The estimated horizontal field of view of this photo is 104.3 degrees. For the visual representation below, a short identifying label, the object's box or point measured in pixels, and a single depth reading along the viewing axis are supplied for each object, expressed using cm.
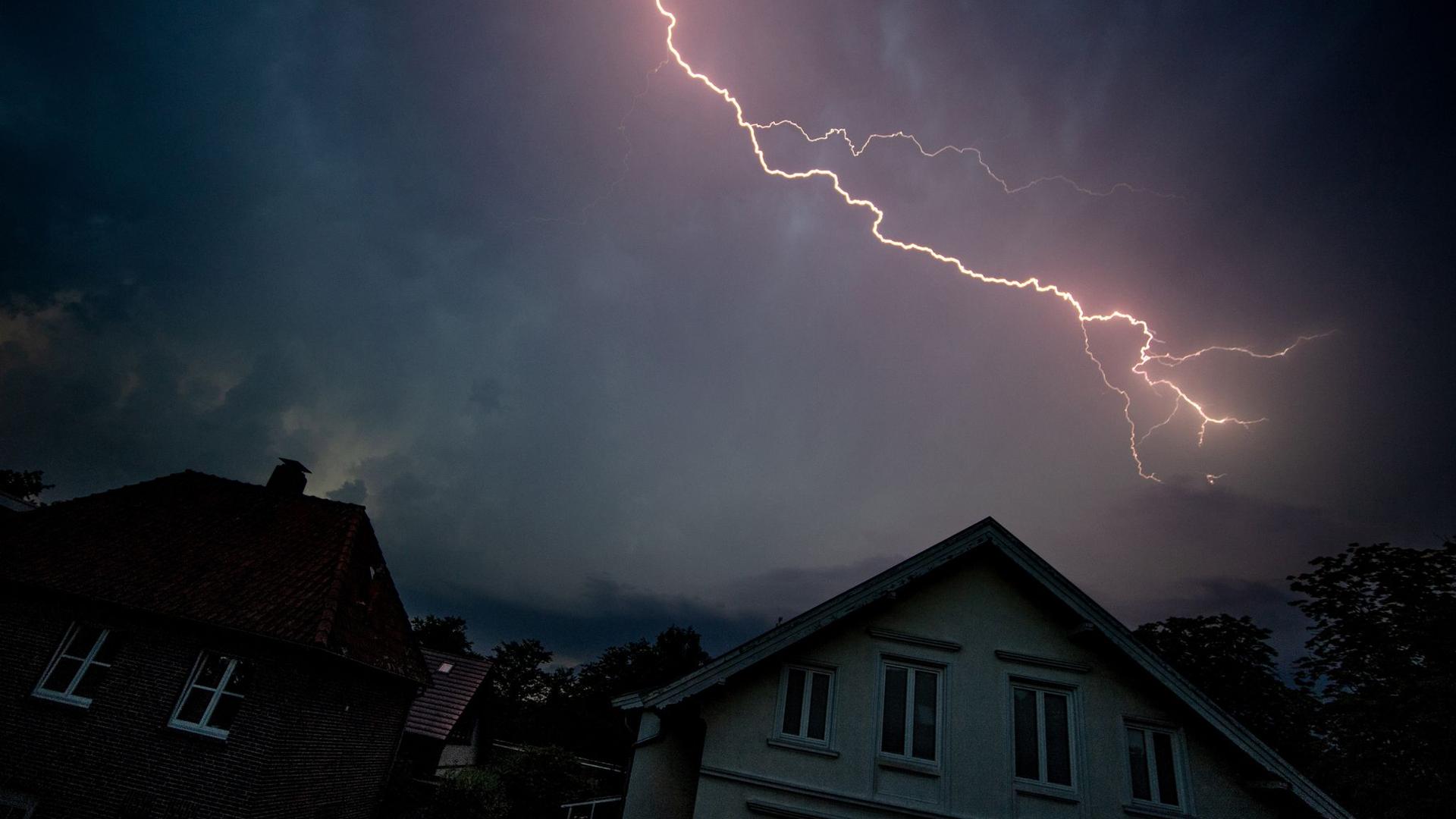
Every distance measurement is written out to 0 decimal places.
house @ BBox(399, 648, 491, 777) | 2528
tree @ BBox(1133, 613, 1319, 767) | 2388
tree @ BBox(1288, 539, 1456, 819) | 1557
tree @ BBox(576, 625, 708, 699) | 7288
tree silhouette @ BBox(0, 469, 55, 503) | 5369
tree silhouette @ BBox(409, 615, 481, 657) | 6575
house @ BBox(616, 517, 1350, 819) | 978
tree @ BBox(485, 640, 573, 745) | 5925
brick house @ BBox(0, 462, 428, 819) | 1298
